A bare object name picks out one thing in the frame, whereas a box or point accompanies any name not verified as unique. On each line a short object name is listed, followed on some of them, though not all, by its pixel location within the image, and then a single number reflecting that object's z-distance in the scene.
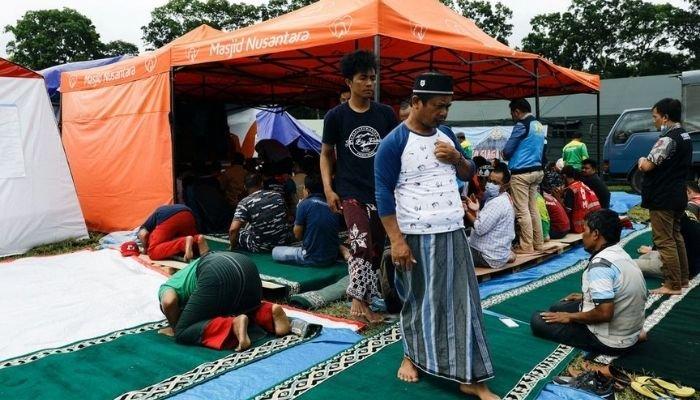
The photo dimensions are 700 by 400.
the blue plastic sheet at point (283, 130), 13.89
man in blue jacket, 5.91
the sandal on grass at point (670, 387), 2.73
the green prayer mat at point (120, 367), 2.75
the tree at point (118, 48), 32.97
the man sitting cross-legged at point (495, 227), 5.11
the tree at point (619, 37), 29.75
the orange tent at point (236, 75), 5.33
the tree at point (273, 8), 34.59
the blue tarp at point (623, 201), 9.70
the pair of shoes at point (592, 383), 2.76
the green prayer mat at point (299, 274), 4.71
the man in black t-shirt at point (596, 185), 7.50
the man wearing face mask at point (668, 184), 4.43
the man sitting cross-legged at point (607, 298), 3.06
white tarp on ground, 3.69
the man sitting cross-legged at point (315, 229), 5.12
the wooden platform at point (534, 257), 5.21
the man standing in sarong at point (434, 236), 2.52
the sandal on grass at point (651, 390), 2.71
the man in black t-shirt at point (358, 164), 3.63
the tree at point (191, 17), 33.75
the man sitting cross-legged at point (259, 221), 5.54
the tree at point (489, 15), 34.28
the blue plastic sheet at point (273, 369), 2.72
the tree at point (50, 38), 29.64
